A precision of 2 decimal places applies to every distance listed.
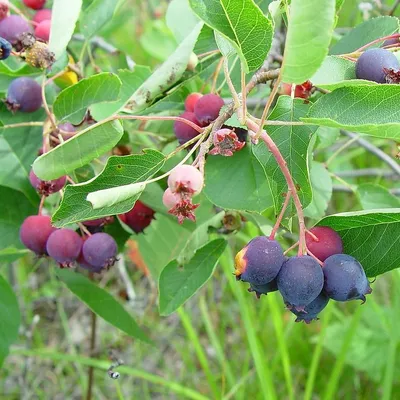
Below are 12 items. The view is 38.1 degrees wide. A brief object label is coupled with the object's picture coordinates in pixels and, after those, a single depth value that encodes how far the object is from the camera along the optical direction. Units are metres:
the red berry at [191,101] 0.18
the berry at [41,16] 0.21
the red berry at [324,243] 0.13
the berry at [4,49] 0.16
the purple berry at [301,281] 0.12
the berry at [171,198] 0.12
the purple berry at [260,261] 0.13
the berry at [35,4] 0.22
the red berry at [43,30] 0.20
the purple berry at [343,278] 0.12
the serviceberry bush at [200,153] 0.12
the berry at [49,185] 0.17
